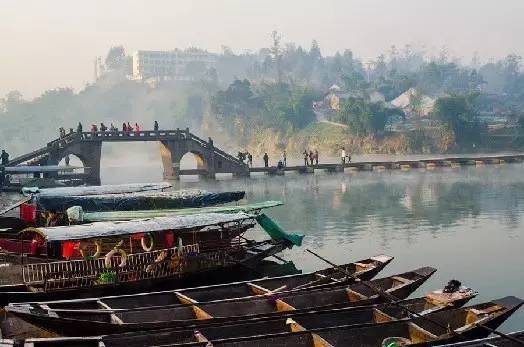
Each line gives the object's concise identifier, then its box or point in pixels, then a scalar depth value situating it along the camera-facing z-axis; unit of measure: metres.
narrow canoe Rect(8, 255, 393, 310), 16.39
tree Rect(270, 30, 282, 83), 143.04
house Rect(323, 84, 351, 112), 114.75
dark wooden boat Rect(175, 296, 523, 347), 13.06
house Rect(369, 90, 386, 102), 121.06
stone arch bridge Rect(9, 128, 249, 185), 55.34
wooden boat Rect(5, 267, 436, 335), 14.37
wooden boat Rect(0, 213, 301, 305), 19.11
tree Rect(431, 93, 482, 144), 92.31
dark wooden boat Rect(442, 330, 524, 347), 11.98
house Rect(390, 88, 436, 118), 104.88
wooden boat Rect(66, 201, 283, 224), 24.02
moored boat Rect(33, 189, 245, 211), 27.09
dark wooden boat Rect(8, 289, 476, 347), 13.34
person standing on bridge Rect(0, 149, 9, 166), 51.44
